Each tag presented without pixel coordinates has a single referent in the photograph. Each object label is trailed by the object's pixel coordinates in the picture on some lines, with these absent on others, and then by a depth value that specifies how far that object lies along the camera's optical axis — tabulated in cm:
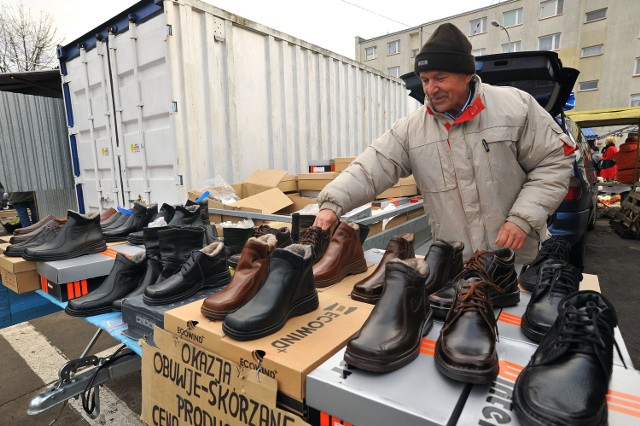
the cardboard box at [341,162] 436
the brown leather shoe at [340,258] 159
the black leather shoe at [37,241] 238
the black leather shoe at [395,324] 93
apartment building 2224
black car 236
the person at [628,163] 832
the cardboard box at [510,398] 76
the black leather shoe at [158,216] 260
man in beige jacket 173
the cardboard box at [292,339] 100
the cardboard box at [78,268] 205
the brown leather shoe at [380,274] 140
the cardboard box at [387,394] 80
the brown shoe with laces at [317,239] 165
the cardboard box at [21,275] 222
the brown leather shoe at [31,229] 280
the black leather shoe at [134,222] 277
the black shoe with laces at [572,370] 70
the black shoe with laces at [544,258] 146
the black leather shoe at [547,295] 107
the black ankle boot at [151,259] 188
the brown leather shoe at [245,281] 127
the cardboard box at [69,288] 210
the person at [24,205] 639
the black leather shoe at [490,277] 117
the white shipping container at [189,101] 391
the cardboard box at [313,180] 395
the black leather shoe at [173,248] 179
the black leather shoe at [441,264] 134
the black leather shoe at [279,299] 113
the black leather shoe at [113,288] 181
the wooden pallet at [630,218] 696
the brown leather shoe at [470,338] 85
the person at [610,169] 1190
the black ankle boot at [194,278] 156
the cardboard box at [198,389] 104
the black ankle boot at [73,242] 219
